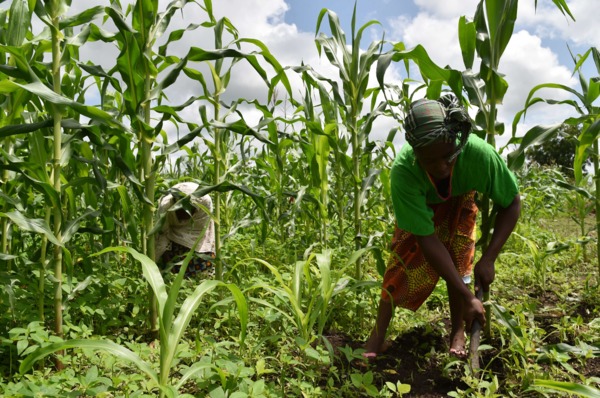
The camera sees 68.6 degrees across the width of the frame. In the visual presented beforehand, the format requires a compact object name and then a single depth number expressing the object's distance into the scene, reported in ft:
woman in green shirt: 6.44
